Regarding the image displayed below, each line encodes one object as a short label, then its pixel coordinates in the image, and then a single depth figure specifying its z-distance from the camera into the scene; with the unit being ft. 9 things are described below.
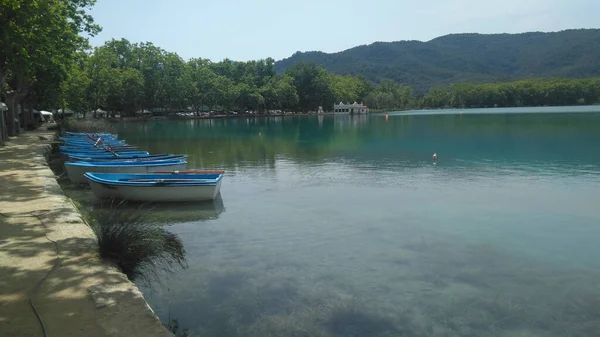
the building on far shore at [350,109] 406.82
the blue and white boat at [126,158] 63.00
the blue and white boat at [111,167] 55.93
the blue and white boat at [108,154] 66.03
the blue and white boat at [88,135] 103.04
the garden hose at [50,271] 16.38
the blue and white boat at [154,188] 46.19
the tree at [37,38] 59.93
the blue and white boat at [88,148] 73.43
